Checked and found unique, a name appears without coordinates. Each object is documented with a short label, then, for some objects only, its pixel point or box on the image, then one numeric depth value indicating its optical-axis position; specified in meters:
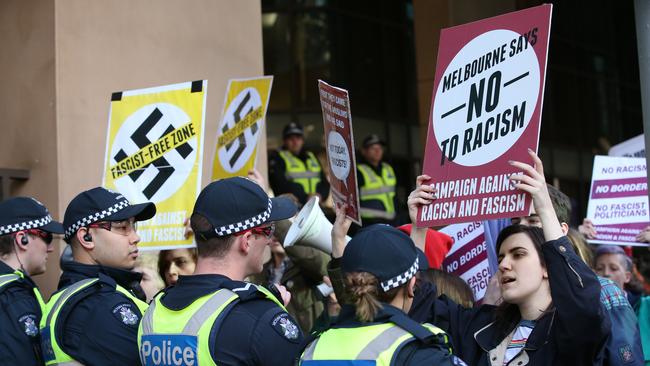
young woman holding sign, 4.15
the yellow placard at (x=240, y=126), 7.36
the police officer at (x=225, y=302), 4.05
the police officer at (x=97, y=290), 4.68
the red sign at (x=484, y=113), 4.59
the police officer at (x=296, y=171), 13.37
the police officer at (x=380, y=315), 3.62
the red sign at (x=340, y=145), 5.34
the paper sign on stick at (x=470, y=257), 6.91
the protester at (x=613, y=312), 4.46
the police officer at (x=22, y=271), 5.22
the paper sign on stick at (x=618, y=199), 8.31
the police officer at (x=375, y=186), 13.67
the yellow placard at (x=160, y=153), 6.59
